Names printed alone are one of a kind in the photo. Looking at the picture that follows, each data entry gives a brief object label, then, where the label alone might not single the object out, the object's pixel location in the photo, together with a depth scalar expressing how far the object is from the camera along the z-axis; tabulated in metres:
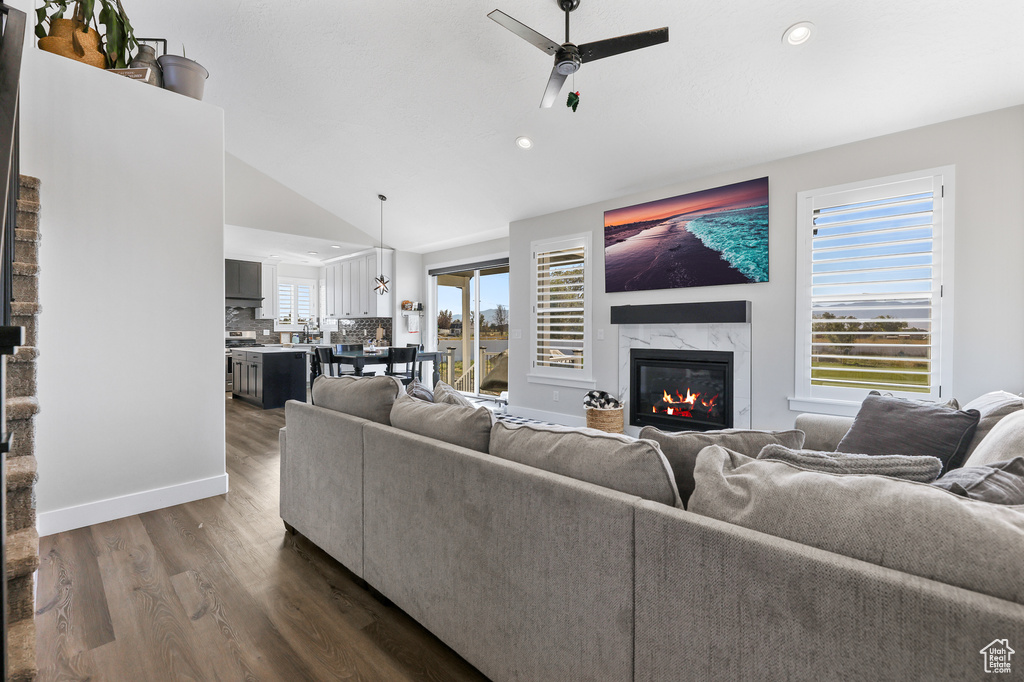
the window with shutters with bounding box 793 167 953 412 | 3.15
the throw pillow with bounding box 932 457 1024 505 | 0.88
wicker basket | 4.38
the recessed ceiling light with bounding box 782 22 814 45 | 2.63
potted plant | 2.68
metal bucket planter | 3.04
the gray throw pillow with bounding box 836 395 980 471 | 1.64
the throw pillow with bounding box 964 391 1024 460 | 1.64
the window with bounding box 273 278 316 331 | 9.20
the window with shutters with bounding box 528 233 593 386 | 5.13
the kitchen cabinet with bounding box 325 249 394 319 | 7.67
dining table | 5.43
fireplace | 4.18
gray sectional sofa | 0.73
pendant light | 6.79
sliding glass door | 7.04
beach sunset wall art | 3.93
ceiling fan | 2.31
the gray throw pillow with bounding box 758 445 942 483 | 1.00
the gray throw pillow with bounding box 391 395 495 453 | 1.57
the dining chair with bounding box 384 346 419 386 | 5.53
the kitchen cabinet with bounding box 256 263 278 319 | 8.90
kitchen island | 5.98
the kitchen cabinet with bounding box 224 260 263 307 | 8.02
